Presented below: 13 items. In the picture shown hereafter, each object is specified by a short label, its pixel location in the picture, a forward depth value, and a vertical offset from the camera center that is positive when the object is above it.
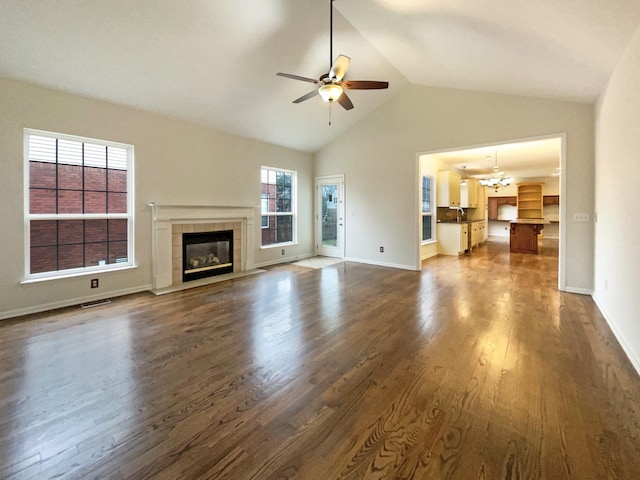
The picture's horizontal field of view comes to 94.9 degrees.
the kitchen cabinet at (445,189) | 8.14 +1.29
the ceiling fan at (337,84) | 3.27 +1.74
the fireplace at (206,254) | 5.14 -0.37
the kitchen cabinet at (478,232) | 9.27 +0.10
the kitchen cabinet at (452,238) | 7.96 -0.08
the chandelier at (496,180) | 9.04 +1.84
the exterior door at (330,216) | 7.17 +0.47
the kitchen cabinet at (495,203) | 12.98 +1.43
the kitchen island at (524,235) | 8.16 +0.01
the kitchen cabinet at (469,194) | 9.73 +1.39
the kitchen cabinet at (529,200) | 11.69 +1.42
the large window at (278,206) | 6.57 +0.68
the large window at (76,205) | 3.65 +0.39
